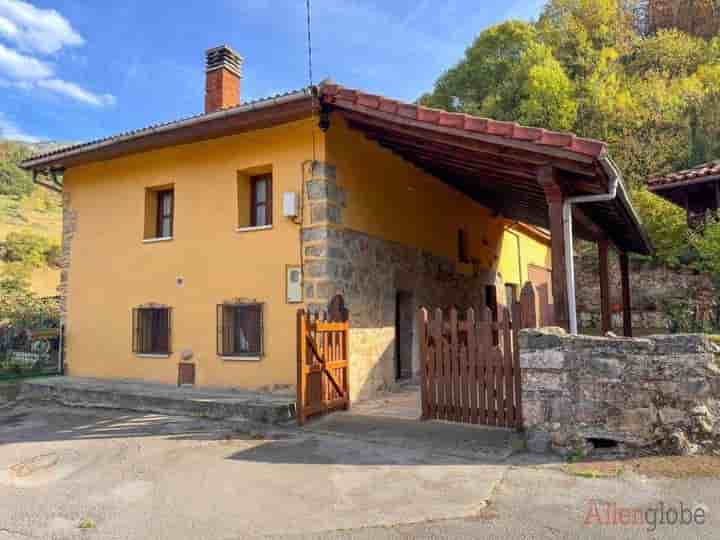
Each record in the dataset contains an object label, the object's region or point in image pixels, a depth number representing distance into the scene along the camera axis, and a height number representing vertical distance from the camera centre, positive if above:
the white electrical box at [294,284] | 7.95 +0.57
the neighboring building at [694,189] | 11.95 +3.06
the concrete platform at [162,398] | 6.88 -1.07
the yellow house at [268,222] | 7.48 +1.69
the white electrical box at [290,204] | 7.92 +1.75
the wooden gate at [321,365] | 6.47 -0.56
